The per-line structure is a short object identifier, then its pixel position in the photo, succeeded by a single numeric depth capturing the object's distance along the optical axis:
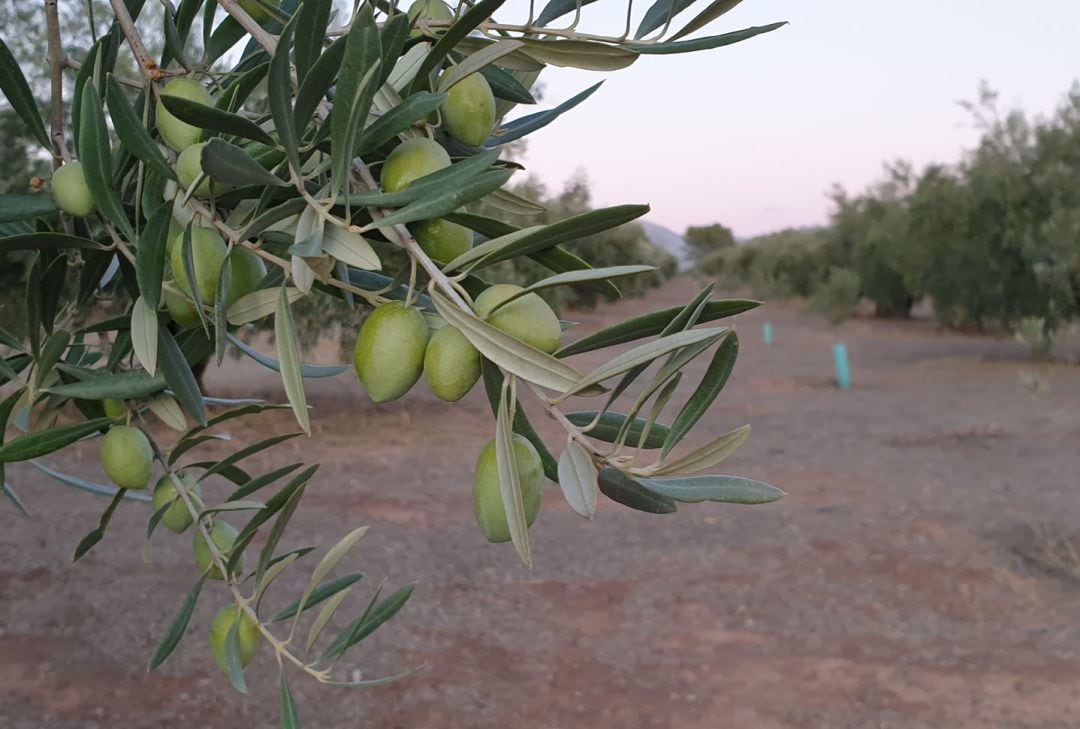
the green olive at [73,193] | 0.66
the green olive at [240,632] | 0.87
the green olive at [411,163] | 0.51
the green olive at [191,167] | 0.55
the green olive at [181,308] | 0.64
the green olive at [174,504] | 0.90
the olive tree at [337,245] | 0.46
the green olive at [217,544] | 0.86
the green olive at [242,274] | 0.59
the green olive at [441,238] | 0.53
